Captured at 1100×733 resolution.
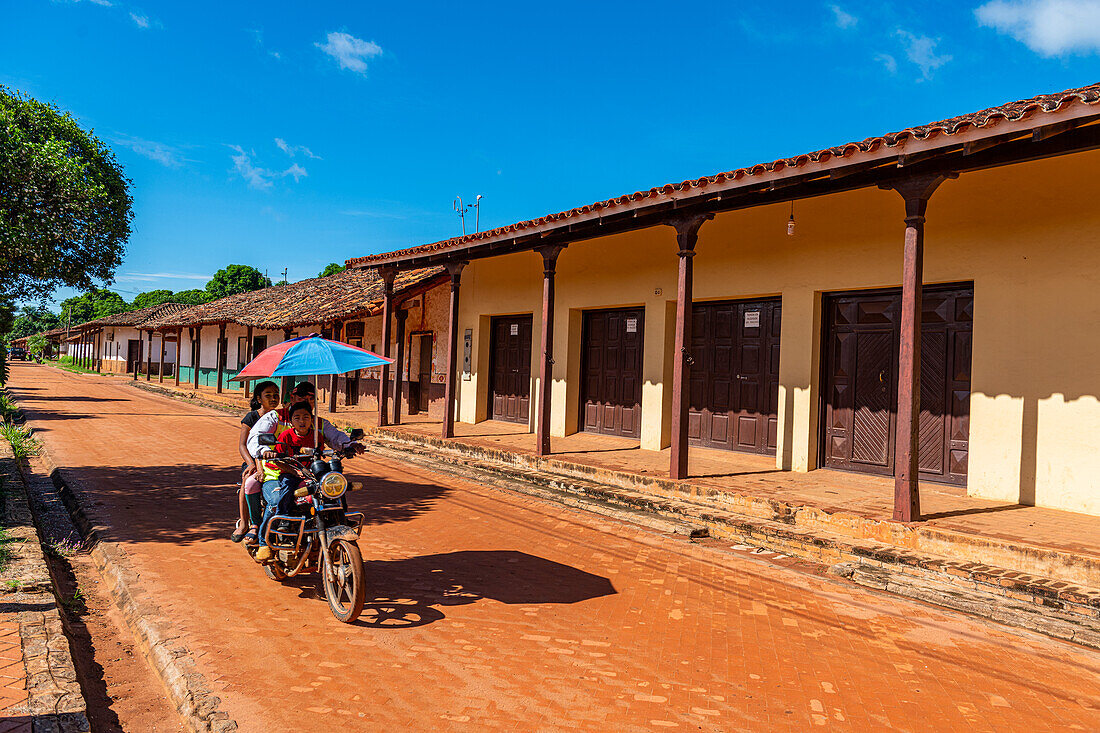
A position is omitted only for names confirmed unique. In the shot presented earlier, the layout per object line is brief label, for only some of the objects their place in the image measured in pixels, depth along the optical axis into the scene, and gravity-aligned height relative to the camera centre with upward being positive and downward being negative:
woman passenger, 5.11 -0.76
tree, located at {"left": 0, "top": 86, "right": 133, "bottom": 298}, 10.77 +2.50
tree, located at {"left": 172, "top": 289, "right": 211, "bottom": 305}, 70.66 +6.20
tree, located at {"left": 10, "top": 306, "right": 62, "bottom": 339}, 95.69 +4.13
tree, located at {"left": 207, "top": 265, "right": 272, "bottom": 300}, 68.88 +7.55
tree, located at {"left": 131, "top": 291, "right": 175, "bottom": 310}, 82.05 +6.75
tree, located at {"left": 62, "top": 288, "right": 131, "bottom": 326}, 79.39 +5.21
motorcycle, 4.30 -1.13
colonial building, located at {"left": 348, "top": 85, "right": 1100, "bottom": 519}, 6.33 +0.88
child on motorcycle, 4.80 -0.61
